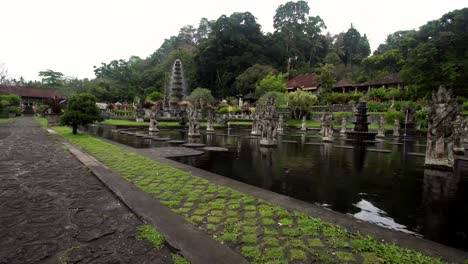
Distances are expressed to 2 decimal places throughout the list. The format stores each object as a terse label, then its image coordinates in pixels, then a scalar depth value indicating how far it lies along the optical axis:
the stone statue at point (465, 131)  19.67
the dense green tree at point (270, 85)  49.94
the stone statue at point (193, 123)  20.55
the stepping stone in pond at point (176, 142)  17.39
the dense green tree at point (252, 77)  57.69
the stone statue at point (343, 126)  28.49
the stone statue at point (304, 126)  32.41
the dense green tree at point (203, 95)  57.22
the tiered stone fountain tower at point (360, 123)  23.14
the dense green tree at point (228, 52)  67.50
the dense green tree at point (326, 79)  50.65
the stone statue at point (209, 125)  26.86
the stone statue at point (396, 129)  26.92
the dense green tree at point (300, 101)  41.84
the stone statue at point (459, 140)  13.47
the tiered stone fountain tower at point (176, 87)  51.19
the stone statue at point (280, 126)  29.12
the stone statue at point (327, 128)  20.17
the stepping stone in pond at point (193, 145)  15.73
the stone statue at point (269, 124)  16.09
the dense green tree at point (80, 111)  19.66
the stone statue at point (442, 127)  10.16
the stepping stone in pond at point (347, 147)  17.45
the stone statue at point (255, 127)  24.13
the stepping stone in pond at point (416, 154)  14.47
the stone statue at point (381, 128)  25.96
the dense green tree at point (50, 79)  87.56
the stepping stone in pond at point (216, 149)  14.53
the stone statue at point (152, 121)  23.59
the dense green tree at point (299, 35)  75.12
